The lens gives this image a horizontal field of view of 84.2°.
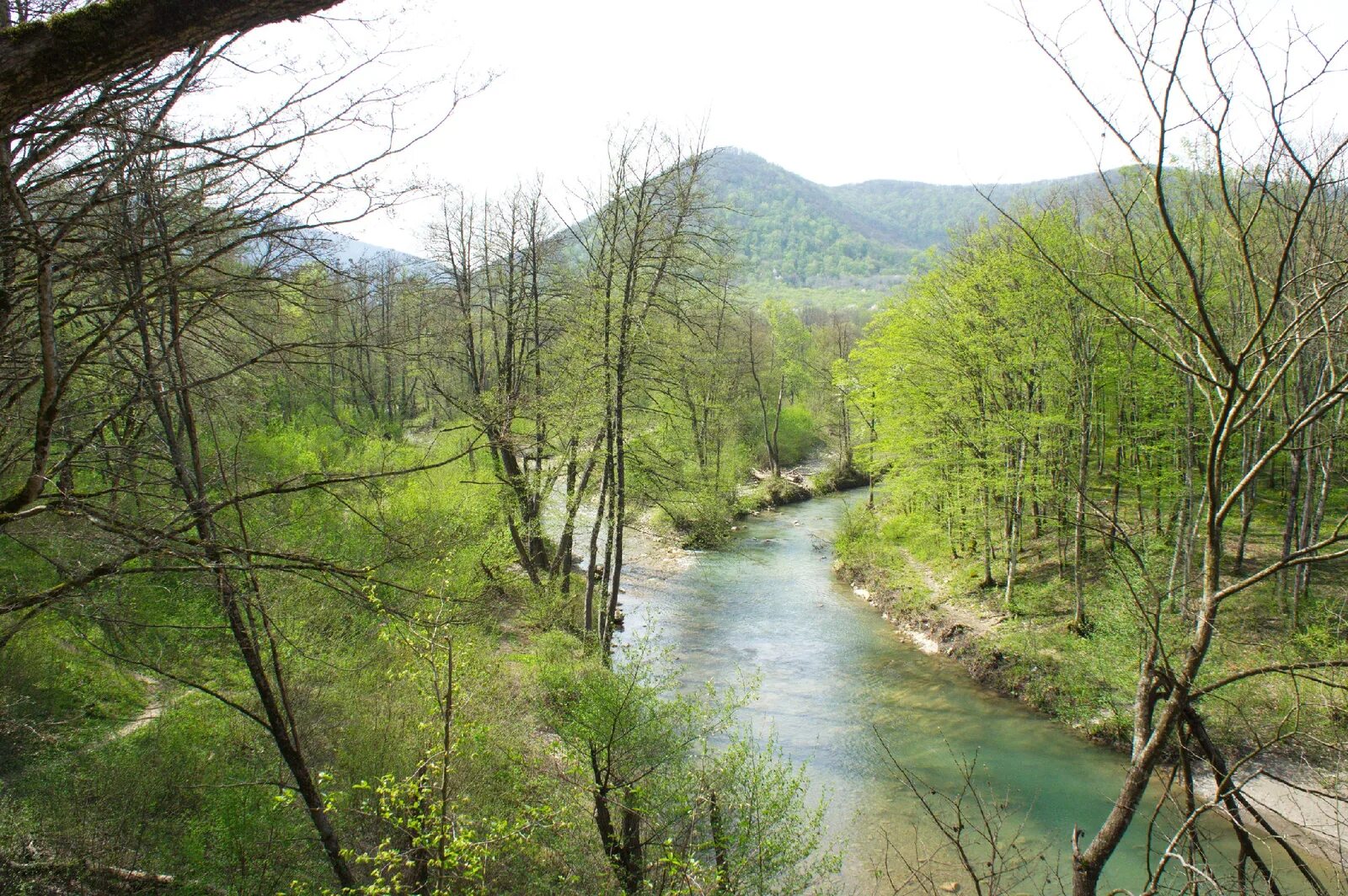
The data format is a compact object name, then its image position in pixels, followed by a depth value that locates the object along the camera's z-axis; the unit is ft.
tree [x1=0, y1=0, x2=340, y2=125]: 8.40
